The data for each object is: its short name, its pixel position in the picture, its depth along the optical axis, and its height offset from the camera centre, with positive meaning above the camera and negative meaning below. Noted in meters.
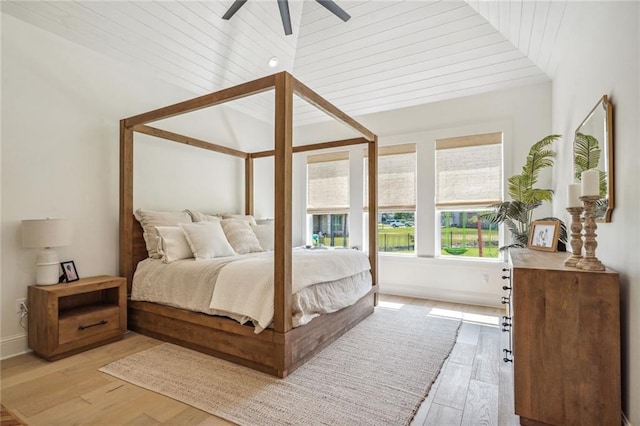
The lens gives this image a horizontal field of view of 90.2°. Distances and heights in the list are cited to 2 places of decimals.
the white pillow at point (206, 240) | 3.04 -0.26
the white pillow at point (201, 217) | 3.72 -0.03
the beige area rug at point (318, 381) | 1.78 -1.12
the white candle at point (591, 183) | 1.58 +0.15
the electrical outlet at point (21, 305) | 2.54 -0.72
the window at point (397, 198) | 4.62 +0.23
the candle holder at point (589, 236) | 1.59 -0.12
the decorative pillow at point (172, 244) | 2.97 -0.29
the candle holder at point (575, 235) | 1.71 -0.12
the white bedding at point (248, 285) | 2.29 -0.58
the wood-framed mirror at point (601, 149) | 1.77 +0.41
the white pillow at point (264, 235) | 4.11 -0.28
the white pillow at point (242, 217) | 4.20 -0.04
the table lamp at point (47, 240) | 2.40 -0.19
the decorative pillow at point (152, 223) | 3.14 -0.09
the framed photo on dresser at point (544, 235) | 2.45 -0.18
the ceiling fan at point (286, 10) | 2.64 +1.75
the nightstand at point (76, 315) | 2.40 -0.82
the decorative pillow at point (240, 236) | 3.66 -0.26
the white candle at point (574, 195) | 1.75 +0.10
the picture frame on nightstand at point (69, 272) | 2.70 -0.49
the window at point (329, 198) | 5.20 +0.27
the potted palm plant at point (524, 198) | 3.03 +0.14
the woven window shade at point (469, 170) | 4.06 +0.57
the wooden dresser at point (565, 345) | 1.50 -0.65
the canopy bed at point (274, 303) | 2.20 -0.67
